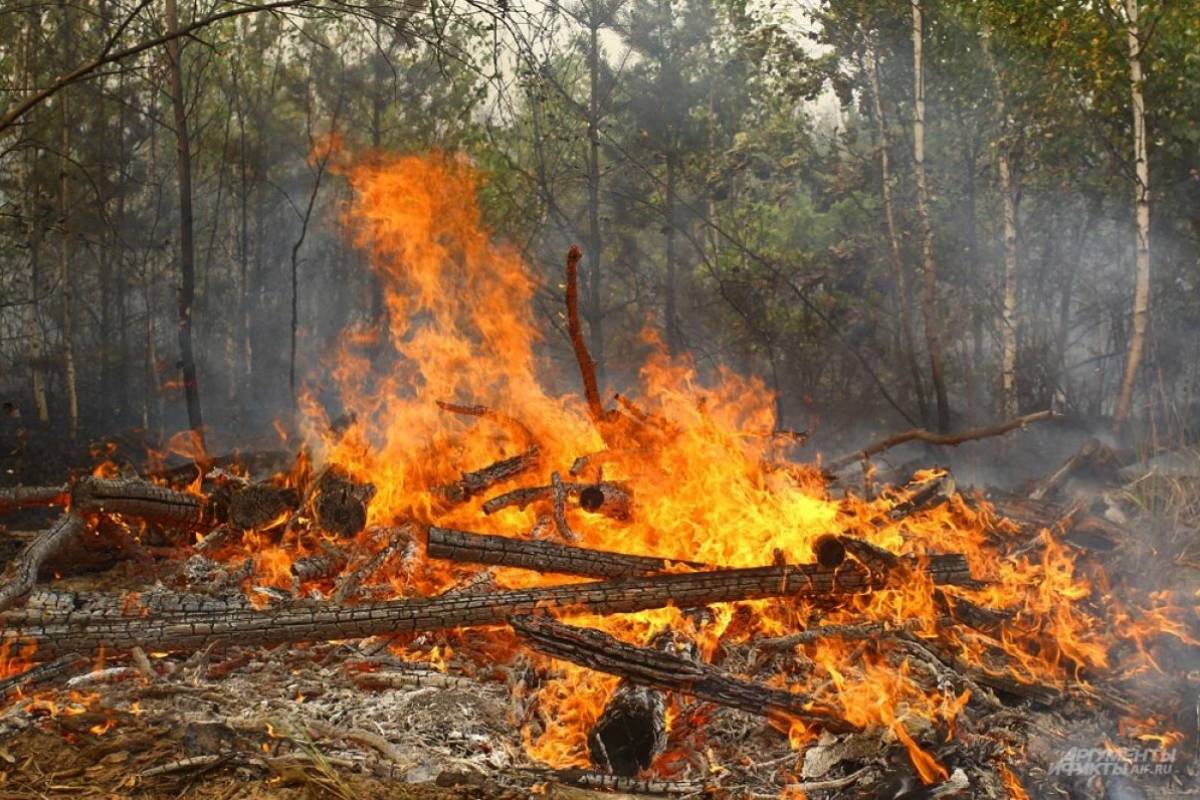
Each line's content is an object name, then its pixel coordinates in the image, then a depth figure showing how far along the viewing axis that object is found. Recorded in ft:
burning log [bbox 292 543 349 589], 21.47
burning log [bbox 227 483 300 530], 24.97
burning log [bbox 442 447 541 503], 24.71
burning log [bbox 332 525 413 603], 19.93
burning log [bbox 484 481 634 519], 23.38
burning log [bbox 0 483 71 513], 25.32
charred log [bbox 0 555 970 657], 16.63
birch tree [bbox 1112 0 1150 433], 43.93
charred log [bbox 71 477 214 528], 22.88
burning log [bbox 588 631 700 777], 14.34
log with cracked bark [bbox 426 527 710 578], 19.49
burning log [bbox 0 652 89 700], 15.37
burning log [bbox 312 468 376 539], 24.16
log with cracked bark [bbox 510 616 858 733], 14.70
